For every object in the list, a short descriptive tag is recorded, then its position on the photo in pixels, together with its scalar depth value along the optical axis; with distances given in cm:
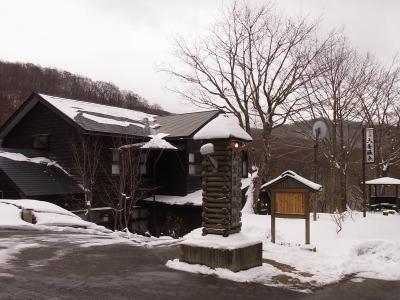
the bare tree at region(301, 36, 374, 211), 2391
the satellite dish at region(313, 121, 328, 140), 1738
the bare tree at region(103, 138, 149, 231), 2061
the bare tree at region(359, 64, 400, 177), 2725
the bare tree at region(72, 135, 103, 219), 2066
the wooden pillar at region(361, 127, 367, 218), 1638
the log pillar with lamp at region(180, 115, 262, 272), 877
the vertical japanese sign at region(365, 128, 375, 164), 1761
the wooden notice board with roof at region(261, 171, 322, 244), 1225
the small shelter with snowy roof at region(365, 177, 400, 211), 2055
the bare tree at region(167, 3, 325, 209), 2114
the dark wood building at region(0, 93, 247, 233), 2102
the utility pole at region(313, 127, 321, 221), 1564
